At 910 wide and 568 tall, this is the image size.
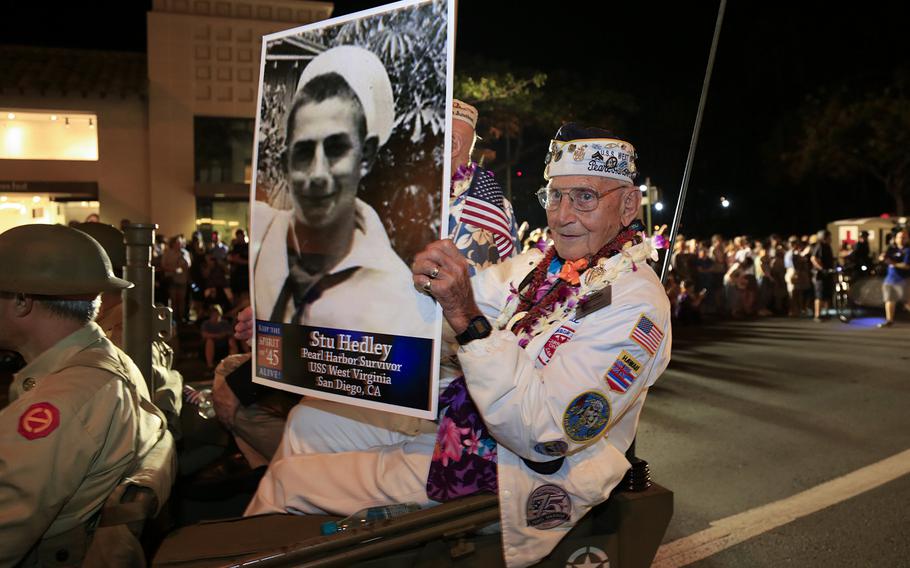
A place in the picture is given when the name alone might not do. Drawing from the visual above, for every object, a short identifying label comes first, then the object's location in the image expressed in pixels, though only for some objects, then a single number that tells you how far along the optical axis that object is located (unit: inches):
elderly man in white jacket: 84.3
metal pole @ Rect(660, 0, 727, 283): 103.5
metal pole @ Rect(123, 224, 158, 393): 134.9
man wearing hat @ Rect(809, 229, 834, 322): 620.7
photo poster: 80.5
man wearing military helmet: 81.9
